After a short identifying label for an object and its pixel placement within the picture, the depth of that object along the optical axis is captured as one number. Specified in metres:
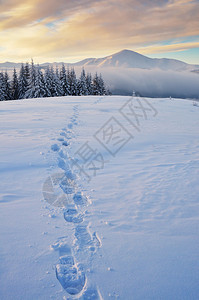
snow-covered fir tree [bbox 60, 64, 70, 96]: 35.97
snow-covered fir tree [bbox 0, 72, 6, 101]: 32.09
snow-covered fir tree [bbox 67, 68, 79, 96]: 37.66
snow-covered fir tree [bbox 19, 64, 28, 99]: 35.44
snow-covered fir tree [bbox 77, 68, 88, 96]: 38.72
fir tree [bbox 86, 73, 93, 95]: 42.72
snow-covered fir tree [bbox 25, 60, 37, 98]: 31.67
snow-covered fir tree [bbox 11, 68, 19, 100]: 36.53
